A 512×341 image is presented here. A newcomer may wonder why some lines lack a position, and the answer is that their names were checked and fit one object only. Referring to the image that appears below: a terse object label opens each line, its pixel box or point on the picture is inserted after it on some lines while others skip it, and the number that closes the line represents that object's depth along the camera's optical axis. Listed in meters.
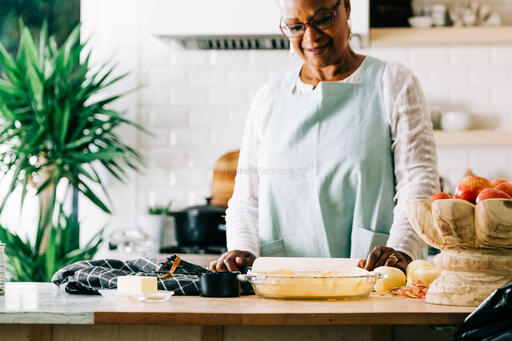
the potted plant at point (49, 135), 3.86
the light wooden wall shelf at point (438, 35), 4.07
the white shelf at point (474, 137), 4.05
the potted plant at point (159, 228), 4.09
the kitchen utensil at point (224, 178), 4.00
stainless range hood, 3.84
